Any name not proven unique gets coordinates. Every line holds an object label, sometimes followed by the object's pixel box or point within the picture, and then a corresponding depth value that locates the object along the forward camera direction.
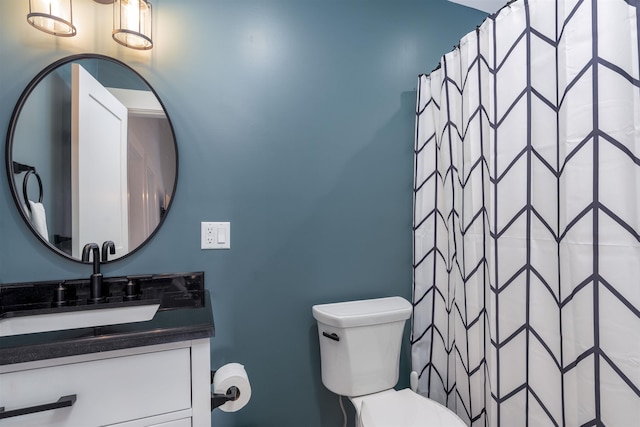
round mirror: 1.17
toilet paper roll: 1.13
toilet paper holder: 1.04
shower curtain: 0.84
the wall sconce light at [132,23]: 1.23
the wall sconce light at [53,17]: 1.14
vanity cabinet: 0.74
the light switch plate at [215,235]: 1.38
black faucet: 1.16
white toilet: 1.34
